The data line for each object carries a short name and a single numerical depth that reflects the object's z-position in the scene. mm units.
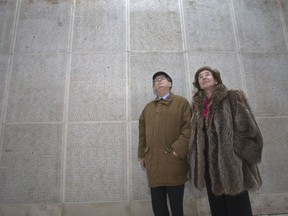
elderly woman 1727
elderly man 1965
